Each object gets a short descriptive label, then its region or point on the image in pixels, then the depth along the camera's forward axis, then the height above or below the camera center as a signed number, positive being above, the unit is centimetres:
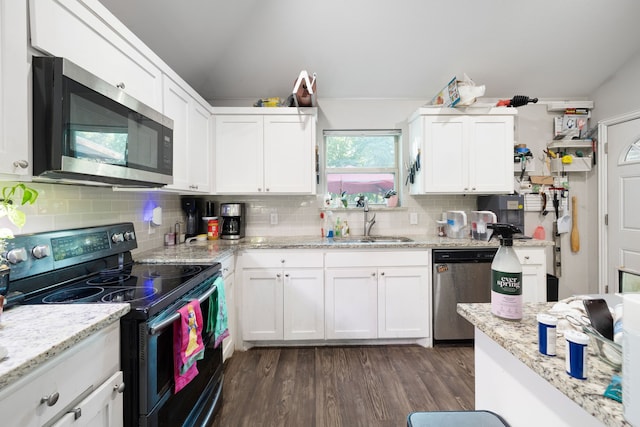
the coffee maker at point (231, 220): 283 -6
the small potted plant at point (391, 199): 319 +17
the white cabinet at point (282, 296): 253 -71
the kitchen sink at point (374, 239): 279 -25
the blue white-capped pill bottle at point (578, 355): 54 -27
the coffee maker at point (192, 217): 283 -2
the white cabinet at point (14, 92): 92 +40
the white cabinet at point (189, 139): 206 +62
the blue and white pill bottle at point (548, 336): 63 -27
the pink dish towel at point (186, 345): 124 -57
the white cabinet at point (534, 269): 260 -49
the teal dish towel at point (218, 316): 162 -58
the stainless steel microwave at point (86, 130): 103 +35
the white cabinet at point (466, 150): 284 +63
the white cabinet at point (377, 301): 254 -77
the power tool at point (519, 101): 275 +108
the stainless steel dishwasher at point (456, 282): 256 -60
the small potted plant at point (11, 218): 98 -2
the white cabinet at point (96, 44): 107 +77
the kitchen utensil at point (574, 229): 322 -17
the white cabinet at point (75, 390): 69 -48
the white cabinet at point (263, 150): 281 +63
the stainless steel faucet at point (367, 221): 304 -7
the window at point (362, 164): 328 +57
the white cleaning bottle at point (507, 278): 80 -18
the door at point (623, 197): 284 +17
